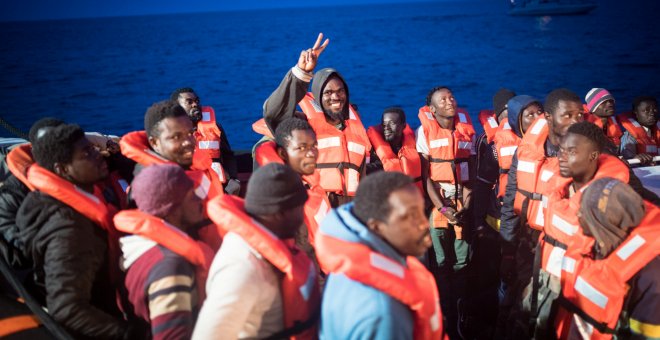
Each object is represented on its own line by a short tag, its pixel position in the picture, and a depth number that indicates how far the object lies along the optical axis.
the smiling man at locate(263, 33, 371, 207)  2.93
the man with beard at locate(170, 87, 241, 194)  4.34
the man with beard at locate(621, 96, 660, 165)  5.05
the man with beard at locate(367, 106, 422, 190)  3.60
